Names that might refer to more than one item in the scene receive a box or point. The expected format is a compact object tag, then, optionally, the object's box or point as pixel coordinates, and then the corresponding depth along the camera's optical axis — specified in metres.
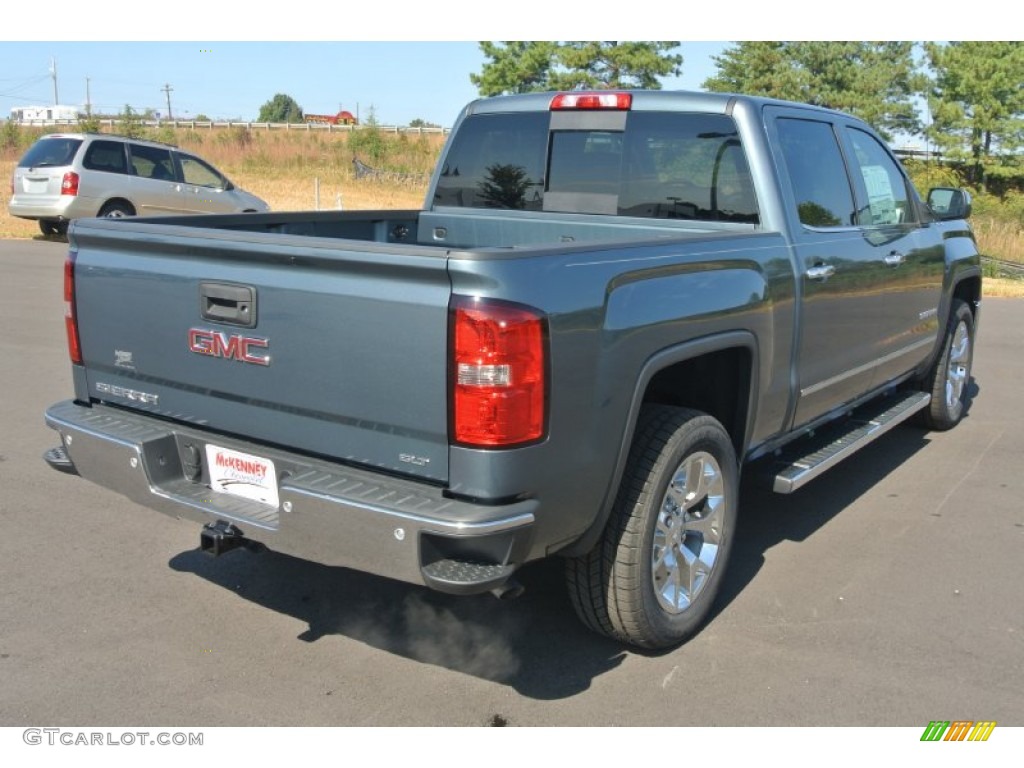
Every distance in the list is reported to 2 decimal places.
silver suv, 16.30
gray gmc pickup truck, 2.81
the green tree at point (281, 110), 119.50
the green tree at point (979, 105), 42.25
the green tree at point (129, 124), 41.94
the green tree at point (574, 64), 37.84
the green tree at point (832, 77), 42.75
